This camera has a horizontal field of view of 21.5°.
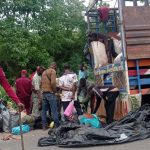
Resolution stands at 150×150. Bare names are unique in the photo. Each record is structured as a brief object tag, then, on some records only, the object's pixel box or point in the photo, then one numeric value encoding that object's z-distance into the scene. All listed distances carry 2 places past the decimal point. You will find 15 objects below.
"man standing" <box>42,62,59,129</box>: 9.31
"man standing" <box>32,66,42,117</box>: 10.42
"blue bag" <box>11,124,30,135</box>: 9.09
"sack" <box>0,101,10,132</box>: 9.59
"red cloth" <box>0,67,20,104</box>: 4.86
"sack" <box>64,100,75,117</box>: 9.13
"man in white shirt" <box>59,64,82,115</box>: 9.38
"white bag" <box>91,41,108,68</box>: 10.15
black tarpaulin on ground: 6.82
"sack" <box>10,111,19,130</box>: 9.68
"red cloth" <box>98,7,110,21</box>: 10.75
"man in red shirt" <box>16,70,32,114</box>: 10.64
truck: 8.38
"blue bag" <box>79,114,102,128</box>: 8.47
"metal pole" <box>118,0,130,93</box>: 8.34
